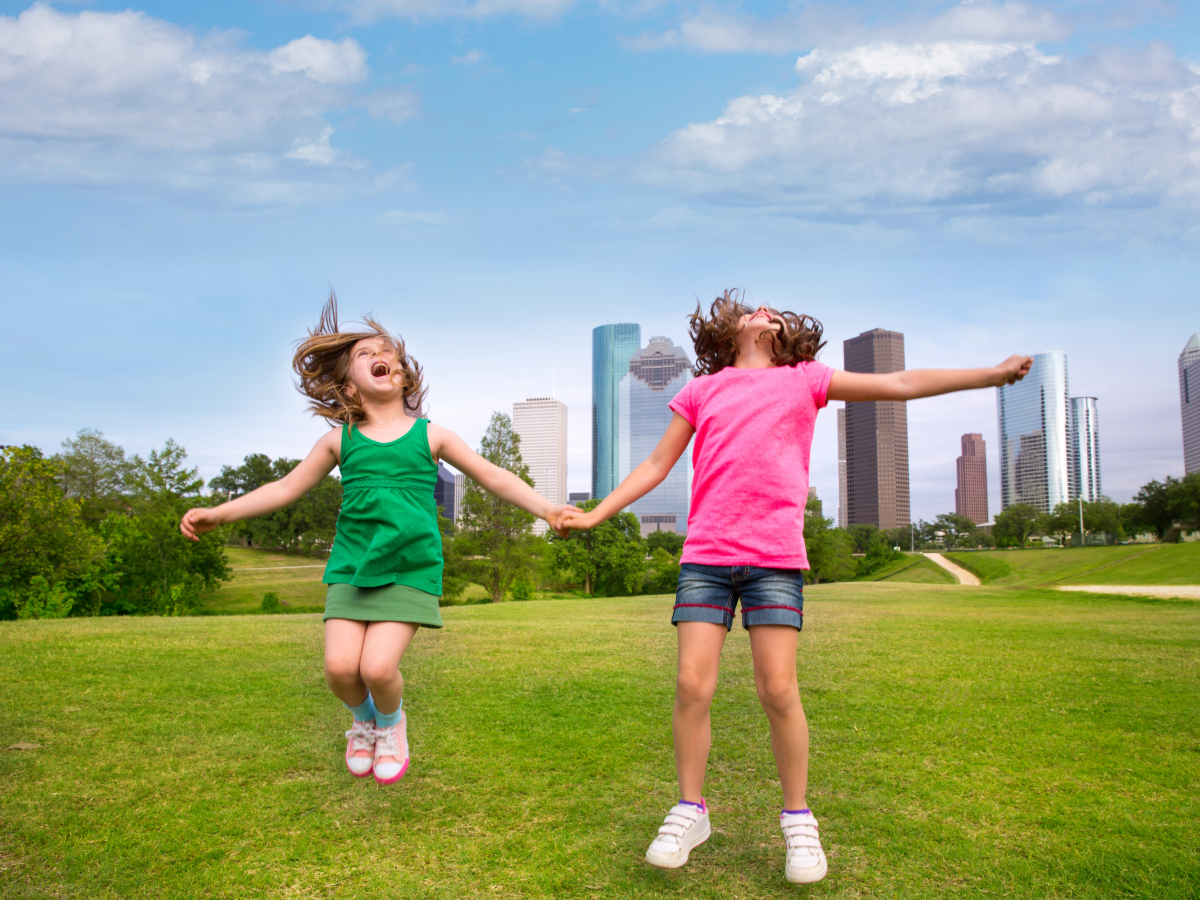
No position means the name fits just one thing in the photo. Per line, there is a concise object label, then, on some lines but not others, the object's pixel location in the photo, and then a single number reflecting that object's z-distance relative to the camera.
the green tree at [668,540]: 103.81
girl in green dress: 3.64
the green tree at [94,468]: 59.75
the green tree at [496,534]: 40.47
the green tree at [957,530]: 144.50
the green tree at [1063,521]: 93.00
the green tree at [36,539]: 27.09
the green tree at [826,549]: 63.09
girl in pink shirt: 3.10
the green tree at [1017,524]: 108.12
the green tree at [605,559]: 52.97
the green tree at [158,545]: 37.75
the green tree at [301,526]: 73.06
